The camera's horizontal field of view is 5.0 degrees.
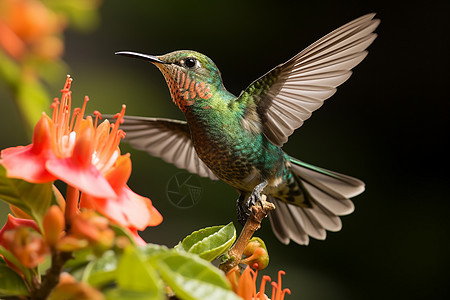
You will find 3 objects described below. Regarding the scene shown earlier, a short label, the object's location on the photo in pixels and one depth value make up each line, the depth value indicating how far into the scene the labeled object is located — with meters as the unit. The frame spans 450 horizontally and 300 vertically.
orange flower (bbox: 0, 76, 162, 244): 1.35
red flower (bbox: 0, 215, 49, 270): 1.23
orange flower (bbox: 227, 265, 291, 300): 1.52
